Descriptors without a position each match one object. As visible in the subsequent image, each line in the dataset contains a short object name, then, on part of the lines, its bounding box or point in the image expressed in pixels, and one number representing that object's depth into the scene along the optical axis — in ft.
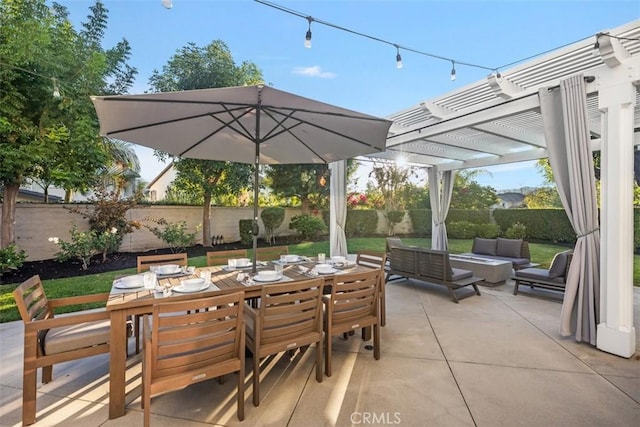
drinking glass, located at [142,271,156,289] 7.95
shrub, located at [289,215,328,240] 34.81
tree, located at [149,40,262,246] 26.05
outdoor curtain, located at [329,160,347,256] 21.81
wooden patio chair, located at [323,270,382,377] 8.52
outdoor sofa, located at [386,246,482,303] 15.87
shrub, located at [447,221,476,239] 40.13
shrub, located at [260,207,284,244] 33.17
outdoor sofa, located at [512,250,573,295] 15.12
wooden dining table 6.70
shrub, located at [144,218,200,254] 25.46
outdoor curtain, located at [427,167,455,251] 27.20
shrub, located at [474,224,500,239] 37.91
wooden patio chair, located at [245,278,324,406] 7.08
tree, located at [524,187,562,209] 44.96
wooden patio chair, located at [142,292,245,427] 5.75
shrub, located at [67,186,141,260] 22.47
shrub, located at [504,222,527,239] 36.01
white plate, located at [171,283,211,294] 7.69
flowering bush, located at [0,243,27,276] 16.88
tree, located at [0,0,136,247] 15.92
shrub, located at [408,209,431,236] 42.55
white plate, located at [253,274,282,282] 8.86
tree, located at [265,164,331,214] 35.58
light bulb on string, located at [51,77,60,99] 14.40
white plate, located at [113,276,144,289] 7.99
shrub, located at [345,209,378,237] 41.75
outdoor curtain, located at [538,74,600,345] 10.27
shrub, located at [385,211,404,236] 41.86
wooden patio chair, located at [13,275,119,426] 6.42
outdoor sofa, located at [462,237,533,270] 21.12
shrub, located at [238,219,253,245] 31.81
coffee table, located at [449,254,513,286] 18.71
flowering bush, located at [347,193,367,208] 42.45
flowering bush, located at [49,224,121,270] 19.95
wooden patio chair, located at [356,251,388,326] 12.12
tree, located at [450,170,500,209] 48.01
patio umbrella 7.61
